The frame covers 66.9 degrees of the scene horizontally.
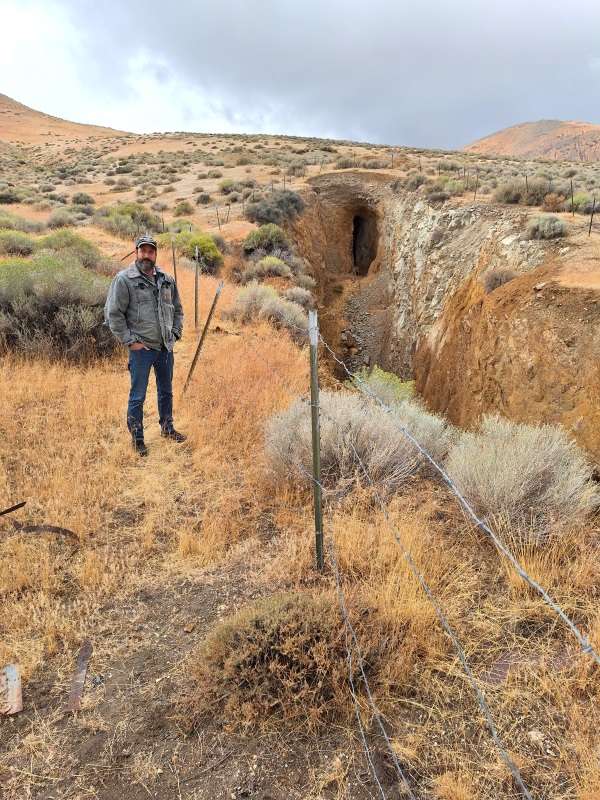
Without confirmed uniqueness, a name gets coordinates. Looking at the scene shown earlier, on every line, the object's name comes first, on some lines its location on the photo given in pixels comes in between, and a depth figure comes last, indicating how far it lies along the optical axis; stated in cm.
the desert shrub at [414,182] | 2058
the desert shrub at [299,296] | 1392
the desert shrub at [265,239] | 1728
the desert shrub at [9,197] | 2377
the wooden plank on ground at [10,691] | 239
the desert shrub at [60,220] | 1795
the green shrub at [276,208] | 1981
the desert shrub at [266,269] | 1538
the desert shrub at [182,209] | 2159
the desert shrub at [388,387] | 780
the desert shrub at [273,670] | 232
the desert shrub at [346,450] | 441
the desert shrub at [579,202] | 1016
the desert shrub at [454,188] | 1652
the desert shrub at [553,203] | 1092
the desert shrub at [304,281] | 1657
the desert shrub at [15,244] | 1188
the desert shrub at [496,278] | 839
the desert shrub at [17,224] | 1554
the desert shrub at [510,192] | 1270
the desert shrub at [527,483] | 361
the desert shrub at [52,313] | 724
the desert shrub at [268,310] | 1091
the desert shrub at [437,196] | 1628
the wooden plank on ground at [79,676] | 243
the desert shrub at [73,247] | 1109
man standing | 477
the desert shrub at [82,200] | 2392
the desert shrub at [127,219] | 1744
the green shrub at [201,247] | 1523
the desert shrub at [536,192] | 1205
